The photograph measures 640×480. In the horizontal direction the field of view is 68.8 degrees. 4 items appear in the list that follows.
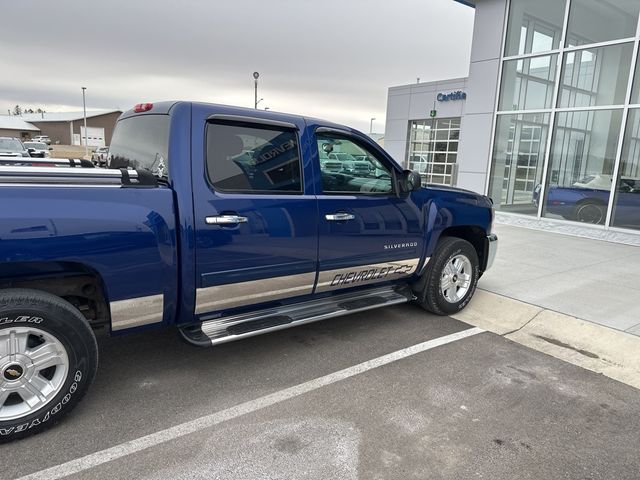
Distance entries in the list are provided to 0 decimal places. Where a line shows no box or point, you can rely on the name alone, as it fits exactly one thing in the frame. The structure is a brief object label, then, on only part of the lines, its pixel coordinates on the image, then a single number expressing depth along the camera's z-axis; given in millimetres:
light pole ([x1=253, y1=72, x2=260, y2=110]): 18867
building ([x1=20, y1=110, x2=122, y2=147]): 75188
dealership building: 9258
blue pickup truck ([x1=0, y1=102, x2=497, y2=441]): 2633
